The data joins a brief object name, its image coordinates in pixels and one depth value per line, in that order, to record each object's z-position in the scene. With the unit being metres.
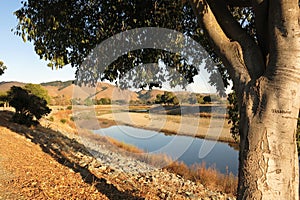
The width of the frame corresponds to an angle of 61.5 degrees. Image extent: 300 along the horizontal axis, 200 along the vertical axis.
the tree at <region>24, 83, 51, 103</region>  42.67
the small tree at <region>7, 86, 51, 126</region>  17.34
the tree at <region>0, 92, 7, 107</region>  32.54
